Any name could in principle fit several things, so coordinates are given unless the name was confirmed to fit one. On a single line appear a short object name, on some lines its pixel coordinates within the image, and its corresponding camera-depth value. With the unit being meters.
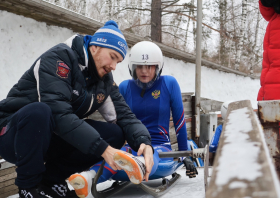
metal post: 5.77
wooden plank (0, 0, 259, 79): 4.02
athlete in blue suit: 3.07
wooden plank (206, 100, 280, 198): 0.45
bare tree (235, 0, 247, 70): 14.81
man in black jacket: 1.69
